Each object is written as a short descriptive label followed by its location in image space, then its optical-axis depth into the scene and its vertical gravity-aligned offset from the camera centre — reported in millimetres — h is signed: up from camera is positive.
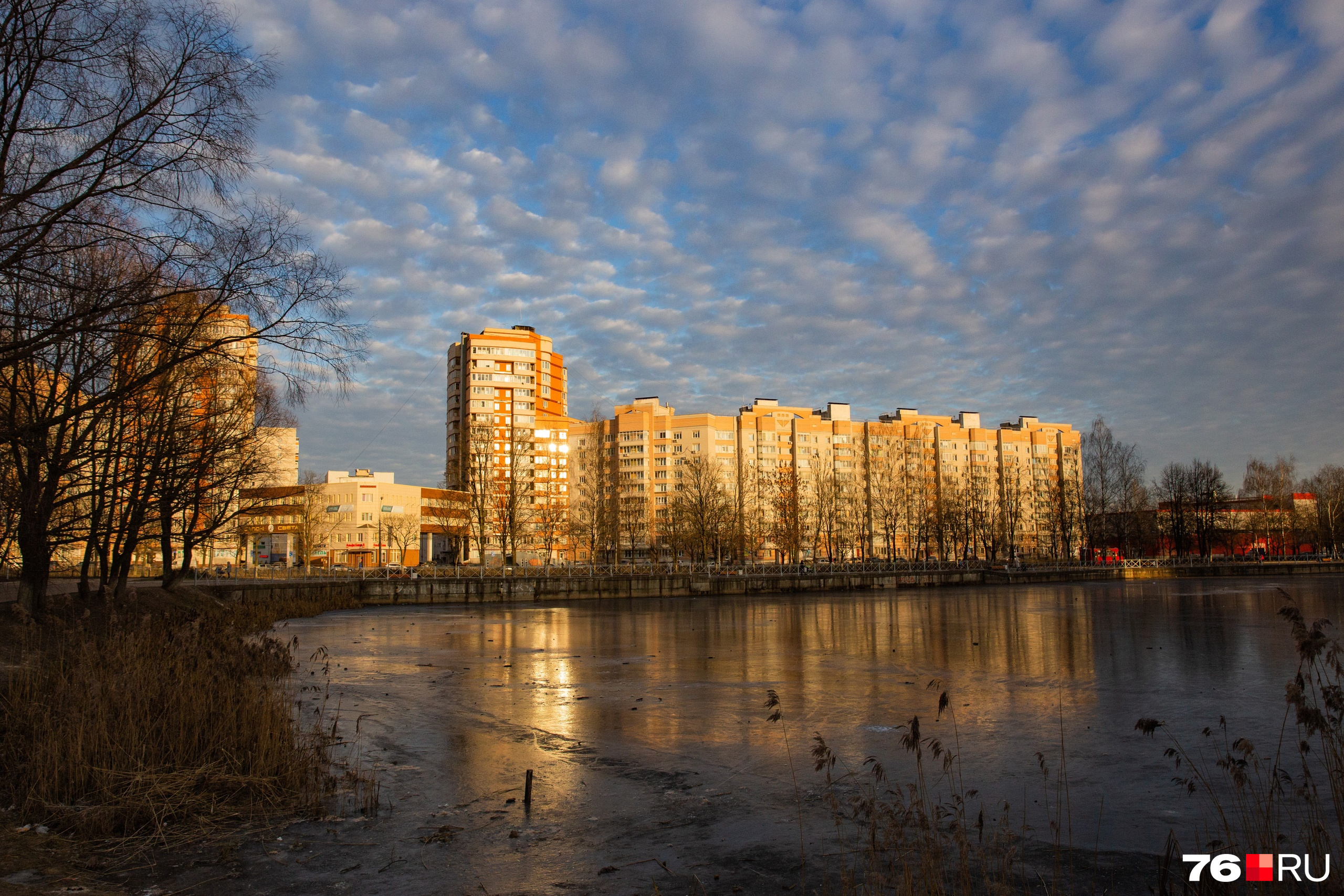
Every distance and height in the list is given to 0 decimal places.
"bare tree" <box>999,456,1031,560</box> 111125 +3419
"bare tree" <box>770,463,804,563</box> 89625 +1093
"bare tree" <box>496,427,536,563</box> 70750 +2908
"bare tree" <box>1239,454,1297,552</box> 112875 +3139
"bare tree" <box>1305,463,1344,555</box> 110688 +1134
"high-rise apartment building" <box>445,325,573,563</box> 148875 +24492
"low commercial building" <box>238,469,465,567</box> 87812 +1491
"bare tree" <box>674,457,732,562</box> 79312 +1895
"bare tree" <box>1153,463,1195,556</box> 109125 +1497
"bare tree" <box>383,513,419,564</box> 109438 +732
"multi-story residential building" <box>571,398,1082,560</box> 95562 +6824
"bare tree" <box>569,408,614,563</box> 82625 +3373
